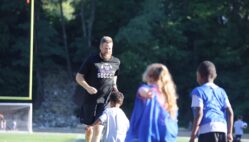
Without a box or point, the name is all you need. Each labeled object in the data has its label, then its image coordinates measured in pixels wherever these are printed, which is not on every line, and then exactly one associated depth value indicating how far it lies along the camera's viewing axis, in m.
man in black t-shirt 22.41
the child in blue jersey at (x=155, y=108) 15.43
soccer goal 46.66
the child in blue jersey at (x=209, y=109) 17.58
